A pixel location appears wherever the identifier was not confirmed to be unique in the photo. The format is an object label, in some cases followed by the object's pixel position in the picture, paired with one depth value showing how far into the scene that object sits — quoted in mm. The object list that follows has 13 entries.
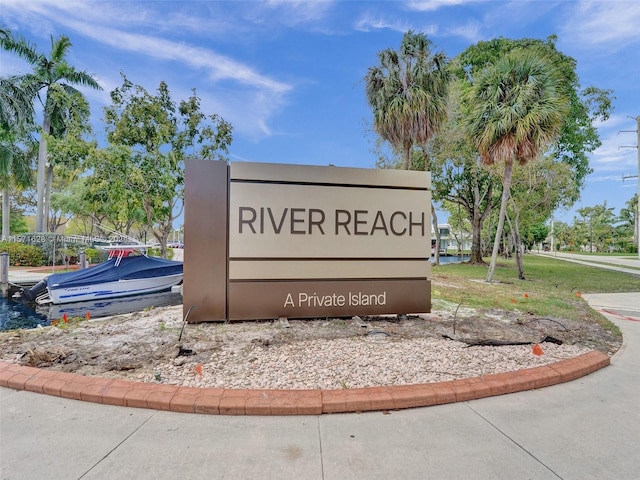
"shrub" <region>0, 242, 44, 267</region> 17047
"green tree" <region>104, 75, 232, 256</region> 11000
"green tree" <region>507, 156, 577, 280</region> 13922
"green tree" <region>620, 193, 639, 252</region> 52875
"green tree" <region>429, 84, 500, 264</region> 16109
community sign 4883
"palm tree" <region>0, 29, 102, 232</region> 20094
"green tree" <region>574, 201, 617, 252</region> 58406
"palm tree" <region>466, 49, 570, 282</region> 9391
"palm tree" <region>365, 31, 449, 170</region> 11547
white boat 8781
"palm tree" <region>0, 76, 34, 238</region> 18891
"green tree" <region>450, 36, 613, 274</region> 15664
